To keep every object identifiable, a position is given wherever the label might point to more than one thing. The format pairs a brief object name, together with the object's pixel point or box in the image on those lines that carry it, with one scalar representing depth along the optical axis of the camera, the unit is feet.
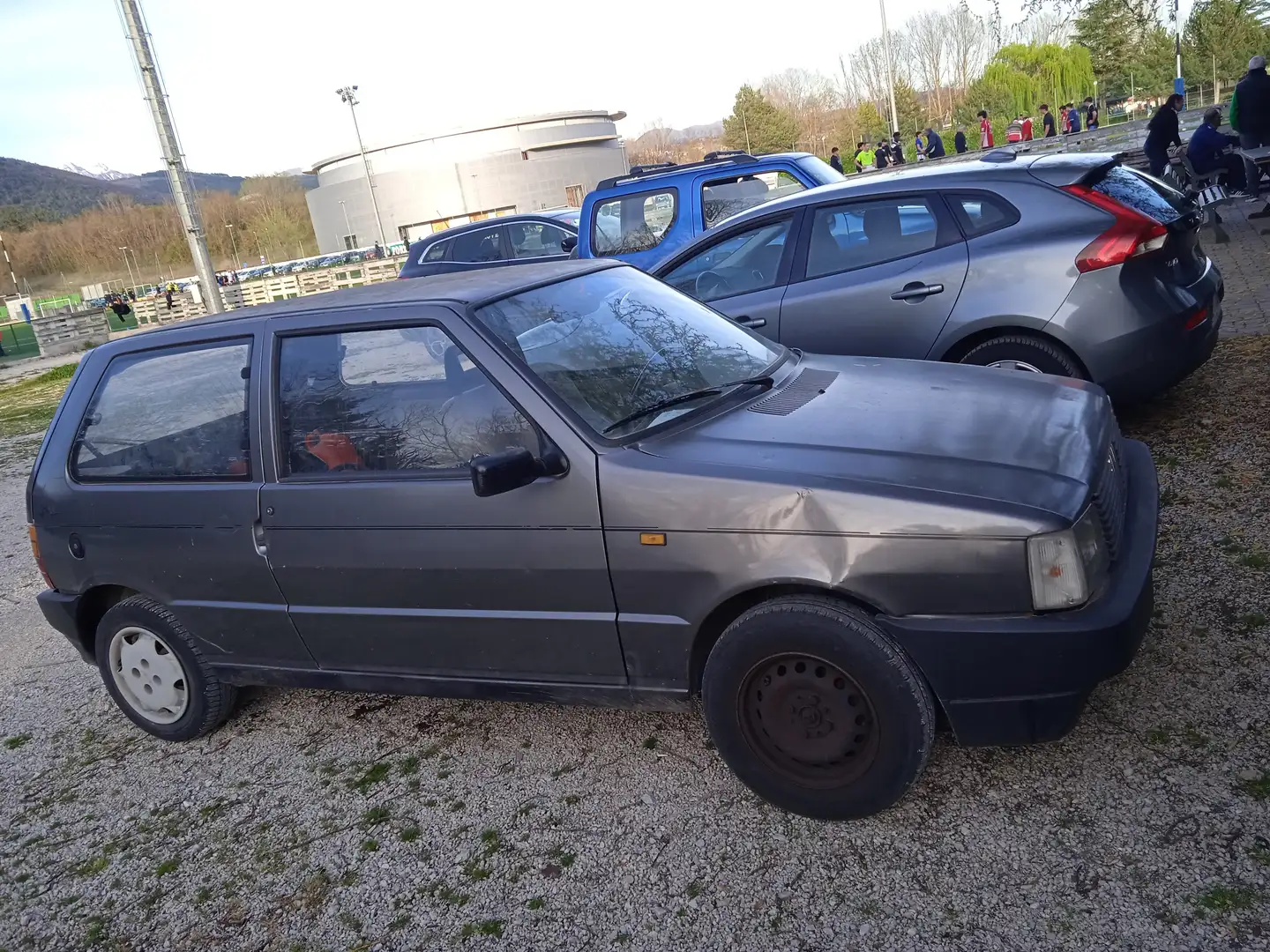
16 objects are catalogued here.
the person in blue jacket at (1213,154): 40.06
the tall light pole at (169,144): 45.65
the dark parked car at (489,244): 41.91
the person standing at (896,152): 103.38
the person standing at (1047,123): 118.01
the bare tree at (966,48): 215.31
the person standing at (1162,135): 42.86
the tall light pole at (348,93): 242.99
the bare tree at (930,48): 220.43
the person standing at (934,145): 95.35
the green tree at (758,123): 225.56
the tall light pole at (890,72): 137.04
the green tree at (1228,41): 88.79
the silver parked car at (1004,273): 16.57
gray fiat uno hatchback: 8.82
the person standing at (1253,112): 38.52
